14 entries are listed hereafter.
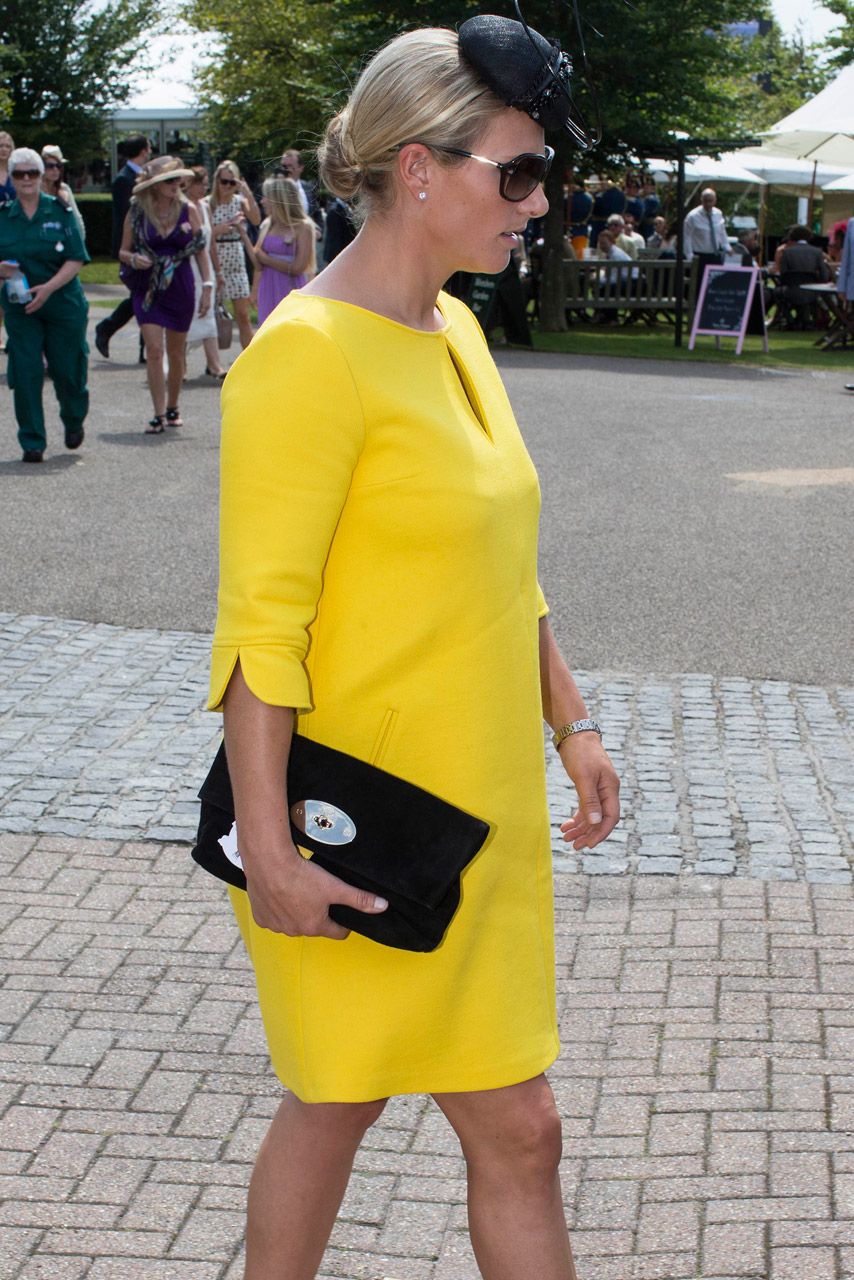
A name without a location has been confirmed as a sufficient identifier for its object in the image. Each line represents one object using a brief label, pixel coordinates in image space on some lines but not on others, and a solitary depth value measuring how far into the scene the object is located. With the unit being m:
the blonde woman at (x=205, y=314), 13.09
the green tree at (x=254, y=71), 41.50
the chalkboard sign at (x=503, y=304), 19.30
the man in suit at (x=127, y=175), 14.72
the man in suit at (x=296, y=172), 15.71
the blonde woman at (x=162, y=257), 11.07
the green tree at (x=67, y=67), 39.06
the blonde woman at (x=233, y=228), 14.68
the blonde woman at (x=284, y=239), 12.92
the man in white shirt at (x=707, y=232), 22.52
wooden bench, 23.81
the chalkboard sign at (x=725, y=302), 19.98
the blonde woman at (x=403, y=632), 1.90
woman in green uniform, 10.30
